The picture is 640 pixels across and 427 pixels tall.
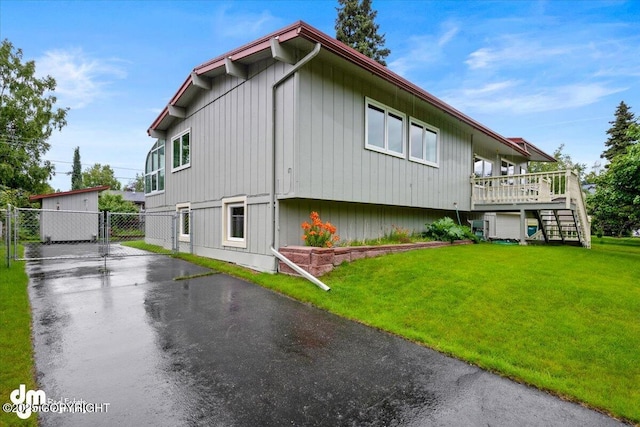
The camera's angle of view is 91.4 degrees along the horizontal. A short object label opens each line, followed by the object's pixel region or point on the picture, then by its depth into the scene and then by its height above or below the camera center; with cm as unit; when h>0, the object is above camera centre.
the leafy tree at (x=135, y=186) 5060 +472
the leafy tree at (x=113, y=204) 2212 +74
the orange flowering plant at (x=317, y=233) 672 -41
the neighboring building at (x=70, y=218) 1661 -20
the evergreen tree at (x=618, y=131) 2741 +750
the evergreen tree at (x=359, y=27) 2294 +1394
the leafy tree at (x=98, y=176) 4212 +519
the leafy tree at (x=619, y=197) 1028 +75
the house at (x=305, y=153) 686 +170
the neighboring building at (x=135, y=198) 3276 +177
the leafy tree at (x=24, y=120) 1991 +627
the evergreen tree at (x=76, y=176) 4116 +510
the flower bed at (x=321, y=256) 621 -89
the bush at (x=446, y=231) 1027 -56
